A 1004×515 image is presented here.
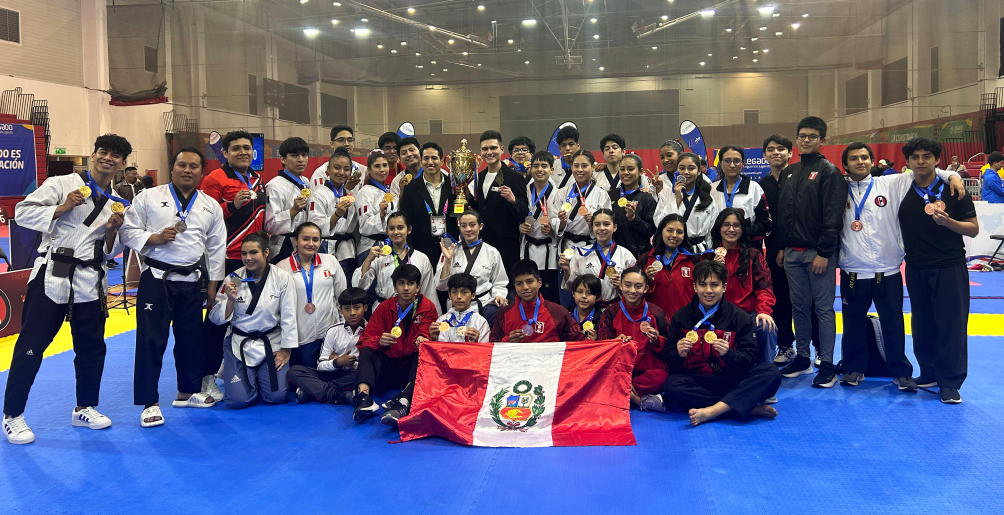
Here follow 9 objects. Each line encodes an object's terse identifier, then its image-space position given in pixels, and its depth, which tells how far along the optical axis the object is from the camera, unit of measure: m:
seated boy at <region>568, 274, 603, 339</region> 5.04
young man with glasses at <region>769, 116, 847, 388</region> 5.16
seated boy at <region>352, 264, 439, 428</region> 5.02
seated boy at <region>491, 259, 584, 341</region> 4.95
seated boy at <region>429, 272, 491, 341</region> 4.89
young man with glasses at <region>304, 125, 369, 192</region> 6.39
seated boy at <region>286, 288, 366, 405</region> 5.01
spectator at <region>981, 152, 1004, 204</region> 12.18
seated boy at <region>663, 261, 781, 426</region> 4.48
